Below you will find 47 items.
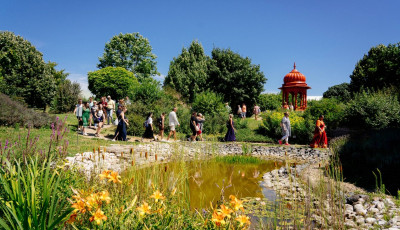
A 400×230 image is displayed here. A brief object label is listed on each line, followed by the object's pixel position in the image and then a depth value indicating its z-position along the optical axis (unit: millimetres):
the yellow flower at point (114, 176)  1993
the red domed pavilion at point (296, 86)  26672
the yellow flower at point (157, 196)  1898
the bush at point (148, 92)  16516
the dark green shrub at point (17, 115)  11250
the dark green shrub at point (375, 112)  12484
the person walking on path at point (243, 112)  22859
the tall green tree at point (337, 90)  47206
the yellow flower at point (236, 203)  1899
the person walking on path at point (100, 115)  12652
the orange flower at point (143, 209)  1748
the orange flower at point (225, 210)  1794
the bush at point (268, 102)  35344
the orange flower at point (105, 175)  2012
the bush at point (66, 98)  24234
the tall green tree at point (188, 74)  27578
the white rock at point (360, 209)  4270
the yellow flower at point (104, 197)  1796
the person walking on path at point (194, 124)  12602
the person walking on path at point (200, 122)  13223
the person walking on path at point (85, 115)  12364
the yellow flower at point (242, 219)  1804
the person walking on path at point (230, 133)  13466
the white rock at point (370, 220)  3917
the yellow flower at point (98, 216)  1659
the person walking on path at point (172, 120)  12367
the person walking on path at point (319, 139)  11188
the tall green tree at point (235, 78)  27766
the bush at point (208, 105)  18375
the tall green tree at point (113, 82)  27422
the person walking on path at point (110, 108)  14905
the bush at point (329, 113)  14637
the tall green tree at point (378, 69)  27172
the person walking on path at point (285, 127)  12367
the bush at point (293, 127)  13925
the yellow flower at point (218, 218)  1748
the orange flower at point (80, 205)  1732
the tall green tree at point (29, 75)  22766
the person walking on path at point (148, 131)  12588
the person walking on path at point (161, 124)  12127
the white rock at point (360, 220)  3966
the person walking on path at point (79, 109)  12273
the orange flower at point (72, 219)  1748
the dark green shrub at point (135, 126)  13430
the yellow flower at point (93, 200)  1740
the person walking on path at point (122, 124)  10737
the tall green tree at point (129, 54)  33844
